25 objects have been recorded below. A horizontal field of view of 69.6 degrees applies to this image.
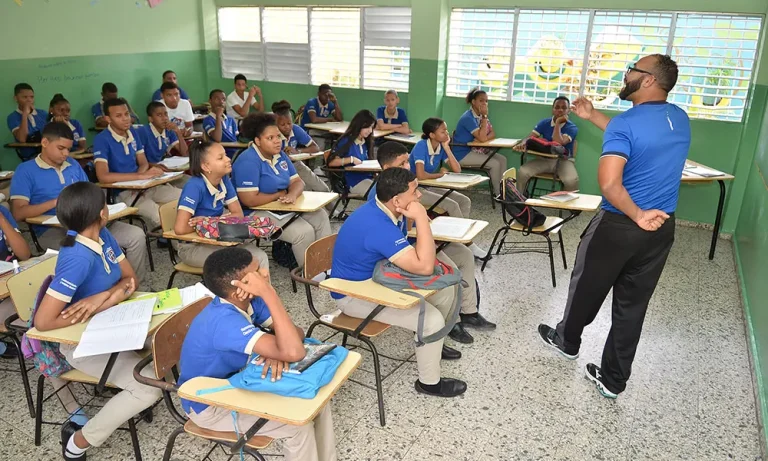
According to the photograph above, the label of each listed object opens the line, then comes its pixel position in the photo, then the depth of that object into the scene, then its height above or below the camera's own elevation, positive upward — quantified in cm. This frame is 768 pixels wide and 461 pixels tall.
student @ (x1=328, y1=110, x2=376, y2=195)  498 -74
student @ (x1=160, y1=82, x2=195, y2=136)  628 -51
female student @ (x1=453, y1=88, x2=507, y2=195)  616 -70
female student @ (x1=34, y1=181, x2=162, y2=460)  215 -94
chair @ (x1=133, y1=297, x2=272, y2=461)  189 -108
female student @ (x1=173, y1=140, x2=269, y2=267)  325 -77
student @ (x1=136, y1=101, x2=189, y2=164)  516 -66
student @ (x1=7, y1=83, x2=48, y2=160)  566 -61
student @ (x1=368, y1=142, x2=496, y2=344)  336 -134
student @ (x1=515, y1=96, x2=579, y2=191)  583 -77
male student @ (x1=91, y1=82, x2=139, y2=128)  638 -49
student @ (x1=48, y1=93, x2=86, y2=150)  564 -53
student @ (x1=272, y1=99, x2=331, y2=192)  535 -77
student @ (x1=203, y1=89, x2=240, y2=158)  617 -70
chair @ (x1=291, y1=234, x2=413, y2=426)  257 -116
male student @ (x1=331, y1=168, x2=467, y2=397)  254 -81
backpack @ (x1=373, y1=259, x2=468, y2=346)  251 -94
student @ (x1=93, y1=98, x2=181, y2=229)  436 -78
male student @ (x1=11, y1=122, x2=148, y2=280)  347 -77
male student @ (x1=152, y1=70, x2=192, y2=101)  719 -23
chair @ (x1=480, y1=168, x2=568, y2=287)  413 -114
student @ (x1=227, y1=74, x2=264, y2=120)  739 -45
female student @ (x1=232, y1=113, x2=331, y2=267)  390 -80
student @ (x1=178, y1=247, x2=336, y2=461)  181 -88
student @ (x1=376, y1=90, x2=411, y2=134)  655 -55
